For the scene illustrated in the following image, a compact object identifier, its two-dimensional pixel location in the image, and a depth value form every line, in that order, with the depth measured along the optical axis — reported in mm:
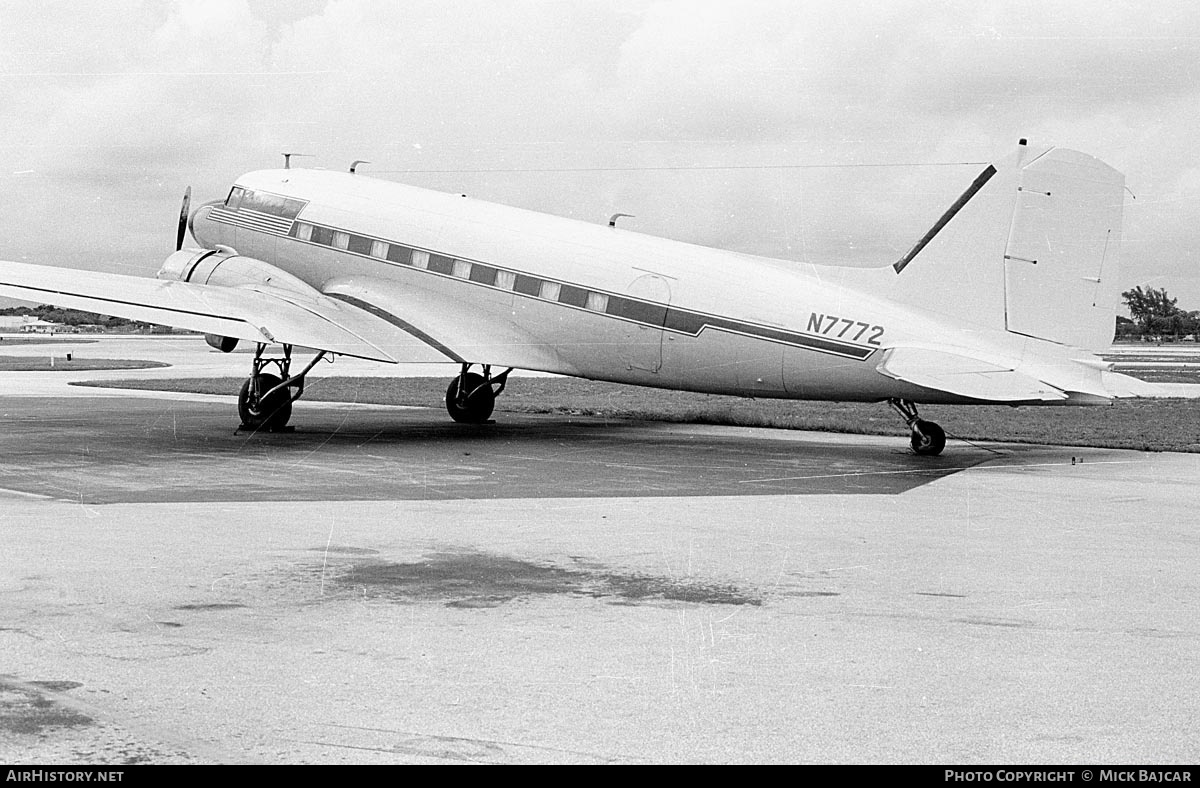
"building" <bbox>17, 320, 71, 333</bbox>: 124312
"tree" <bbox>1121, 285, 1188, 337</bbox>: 153875
